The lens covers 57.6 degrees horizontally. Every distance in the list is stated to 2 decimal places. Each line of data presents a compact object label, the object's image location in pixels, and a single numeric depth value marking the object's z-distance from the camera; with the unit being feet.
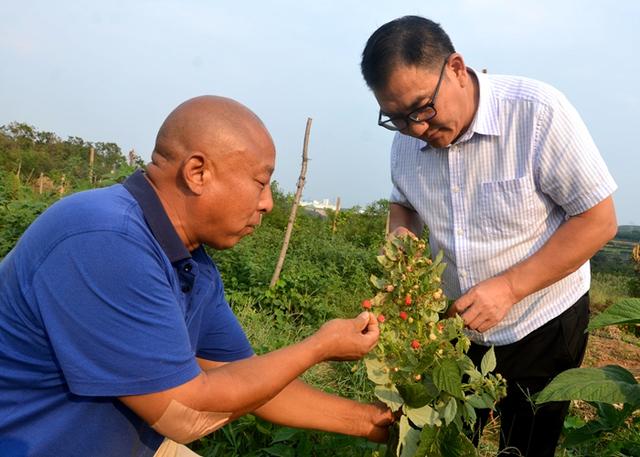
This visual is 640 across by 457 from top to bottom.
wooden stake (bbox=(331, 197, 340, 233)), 46.39
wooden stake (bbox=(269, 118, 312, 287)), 21.84
